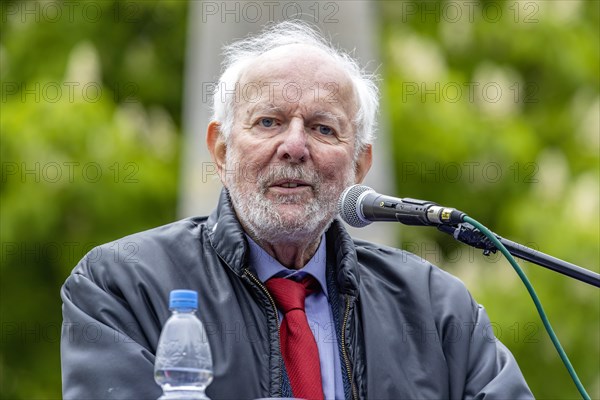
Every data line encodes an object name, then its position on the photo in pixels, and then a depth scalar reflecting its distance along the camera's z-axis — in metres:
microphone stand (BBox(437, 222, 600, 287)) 7.15
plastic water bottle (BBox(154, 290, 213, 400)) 7.27
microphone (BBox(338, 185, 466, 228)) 7.37
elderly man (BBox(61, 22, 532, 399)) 8.69
